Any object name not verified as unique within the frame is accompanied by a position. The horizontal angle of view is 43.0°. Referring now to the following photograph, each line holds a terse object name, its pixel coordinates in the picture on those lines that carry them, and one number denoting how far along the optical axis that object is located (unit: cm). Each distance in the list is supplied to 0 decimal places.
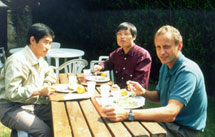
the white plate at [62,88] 293
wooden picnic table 194
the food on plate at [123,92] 273
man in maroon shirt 388
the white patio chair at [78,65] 544
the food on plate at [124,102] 243
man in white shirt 270
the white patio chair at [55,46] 744
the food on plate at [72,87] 298
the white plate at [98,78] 351
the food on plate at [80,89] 292
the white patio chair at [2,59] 643
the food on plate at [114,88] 312
